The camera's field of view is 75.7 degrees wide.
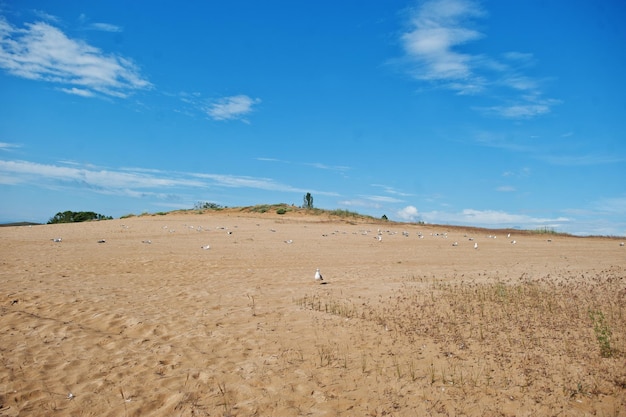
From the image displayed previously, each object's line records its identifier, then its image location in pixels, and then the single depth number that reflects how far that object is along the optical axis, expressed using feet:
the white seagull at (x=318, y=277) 39.96
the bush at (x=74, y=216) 148.46
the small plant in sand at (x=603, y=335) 20.36
